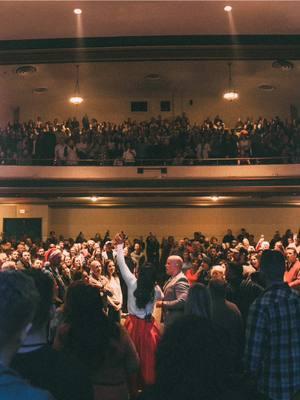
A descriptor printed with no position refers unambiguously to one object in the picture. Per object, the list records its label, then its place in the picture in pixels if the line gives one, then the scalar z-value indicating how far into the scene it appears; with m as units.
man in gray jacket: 5.70
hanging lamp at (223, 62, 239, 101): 17.89
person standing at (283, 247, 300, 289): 8.15
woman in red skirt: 5.10
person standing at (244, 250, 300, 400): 3.19
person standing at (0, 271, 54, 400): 1.48
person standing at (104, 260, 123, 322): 8.80
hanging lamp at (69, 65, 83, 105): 18.44
